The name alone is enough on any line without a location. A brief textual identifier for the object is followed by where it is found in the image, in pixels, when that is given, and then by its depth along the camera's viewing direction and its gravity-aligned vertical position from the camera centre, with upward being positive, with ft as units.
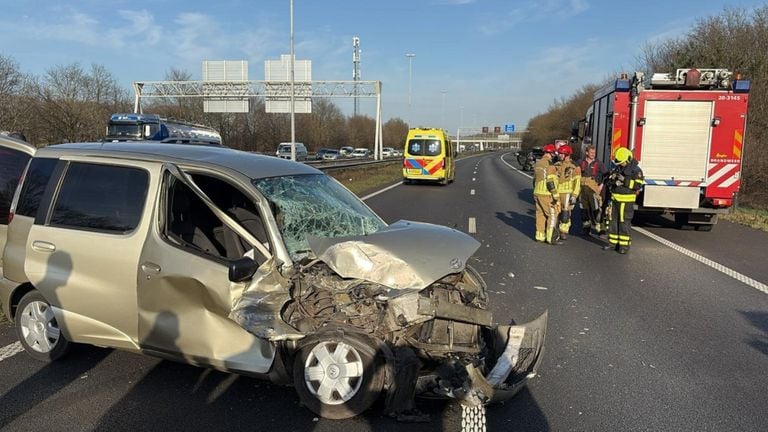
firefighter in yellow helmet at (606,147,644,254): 28.02 -2.84
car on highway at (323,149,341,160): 185.72 -4.37
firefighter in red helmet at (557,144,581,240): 30.89 -2.14
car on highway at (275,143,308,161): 140.67 -2.47
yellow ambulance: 75.41 -1.67
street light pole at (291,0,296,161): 90.02 +6.47
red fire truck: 33.24 +0.89
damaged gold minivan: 10.67 -3.02
